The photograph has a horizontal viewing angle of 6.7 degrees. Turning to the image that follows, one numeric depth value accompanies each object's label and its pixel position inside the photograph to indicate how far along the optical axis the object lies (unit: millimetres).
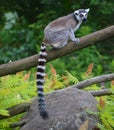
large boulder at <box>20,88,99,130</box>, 9150
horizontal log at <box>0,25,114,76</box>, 8769
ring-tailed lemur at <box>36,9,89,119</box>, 9062
